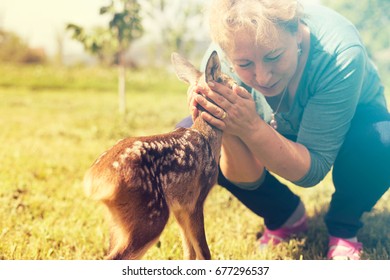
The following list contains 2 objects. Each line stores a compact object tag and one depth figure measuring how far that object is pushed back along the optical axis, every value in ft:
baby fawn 7.94
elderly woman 8.77
